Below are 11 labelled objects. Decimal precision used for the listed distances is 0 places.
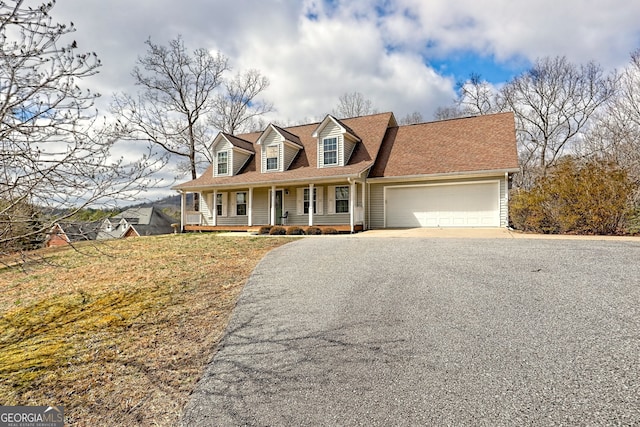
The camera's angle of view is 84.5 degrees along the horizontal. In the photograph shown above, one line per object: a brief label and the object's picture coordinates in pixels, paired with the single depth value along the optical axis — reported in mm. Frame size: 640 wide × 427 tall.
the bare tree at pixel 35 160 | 3250
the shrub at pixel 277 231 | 15742
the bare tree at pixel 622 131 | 19984
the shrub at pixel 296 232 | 15844
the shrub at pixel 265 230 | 16562
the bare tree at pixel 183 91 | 26016
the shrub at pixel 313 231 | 15828
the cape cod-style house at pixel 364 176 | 15875
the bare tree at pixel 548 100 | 25453
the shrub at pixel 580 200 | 11461
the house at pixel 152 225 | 34066
